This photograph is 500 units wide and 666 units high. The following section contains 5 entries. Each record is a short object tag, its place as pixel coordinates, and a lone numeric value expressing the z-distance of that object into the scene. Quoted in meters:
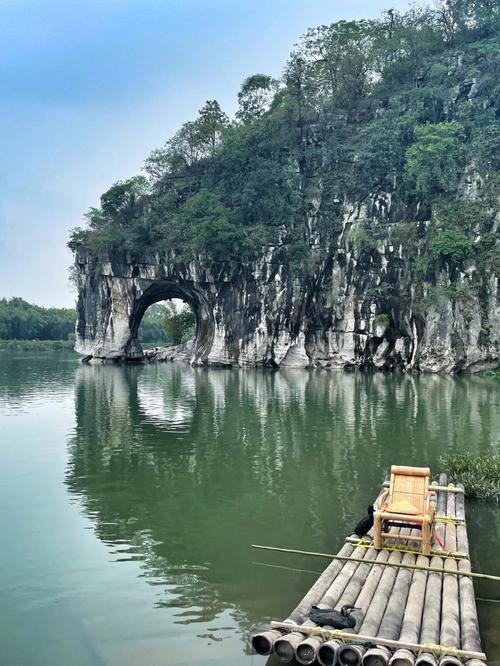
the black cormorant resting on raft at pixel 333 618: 5.16
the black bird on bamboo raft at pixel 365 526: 7.68
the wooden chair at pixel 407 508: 7.01
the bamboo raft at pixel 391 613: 4.88
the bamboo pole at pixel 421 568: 6.19
